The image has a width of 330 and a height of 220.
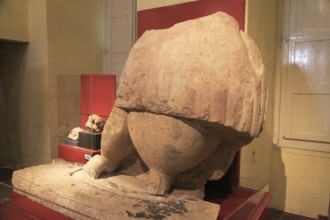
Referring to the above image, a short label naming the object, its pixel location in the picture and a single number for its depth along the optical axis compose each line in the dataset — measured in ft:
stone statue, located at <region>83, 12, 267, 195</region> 5.27
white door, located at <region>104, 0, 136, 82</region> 13.82
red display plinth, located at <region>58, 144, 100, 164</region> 9.04
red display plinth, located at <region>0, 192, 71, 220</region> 6.39
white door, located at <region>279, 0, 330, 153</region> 9.72
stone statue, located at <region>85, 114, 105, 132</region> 9.58
